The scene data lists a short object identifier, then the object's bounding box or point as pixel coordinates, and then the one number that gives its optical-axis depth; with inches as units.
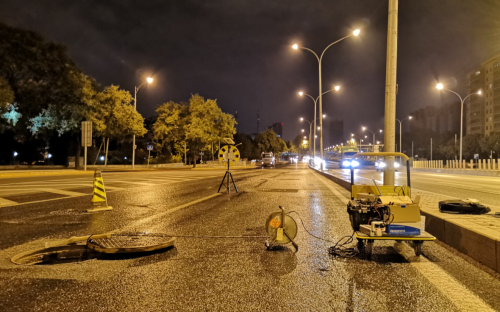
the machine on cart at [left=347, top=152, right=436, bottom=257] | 202.7
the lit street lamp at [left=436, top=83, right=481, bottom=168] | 1374.3
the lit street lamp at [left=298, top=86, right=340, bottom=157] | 1675.7
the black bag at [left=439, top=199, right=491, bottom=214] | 281.7
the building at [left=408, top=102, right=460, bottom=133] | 6186.0
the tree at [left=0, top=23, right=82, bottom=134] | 1238.3
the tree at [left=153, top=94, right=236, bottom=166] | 2094.0
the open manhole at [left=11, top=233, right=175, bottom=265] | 205.9
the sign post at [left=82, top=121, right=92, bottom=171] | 1095.6
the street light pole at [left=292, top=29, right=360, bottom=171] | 1190.5
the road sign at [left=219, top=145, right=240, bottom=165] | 587.8
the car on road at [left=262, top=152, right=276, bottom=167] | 2583.7
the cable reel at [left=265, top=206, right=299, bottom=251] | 223.6
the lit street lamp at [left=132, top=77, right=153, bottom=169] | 1351.5
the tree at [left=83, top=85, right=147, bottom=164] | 1459.6
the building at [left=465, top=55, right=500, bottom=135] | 4322.3
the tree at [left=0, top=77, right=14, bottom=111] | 1095.0
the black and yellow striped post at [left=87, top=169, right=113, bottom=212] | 397.1
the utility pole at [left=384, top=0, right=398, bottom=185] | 417.1
